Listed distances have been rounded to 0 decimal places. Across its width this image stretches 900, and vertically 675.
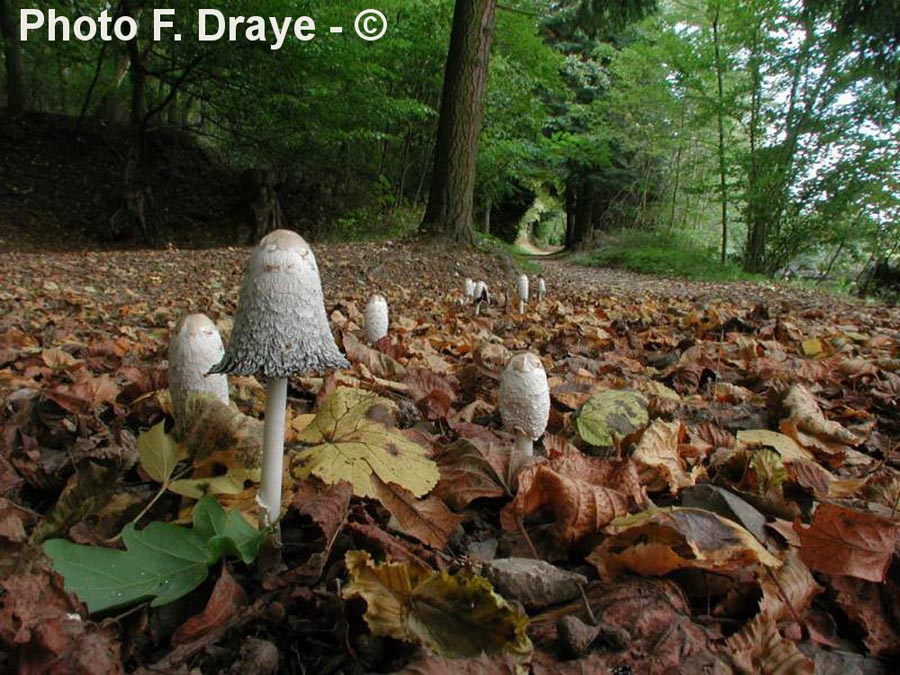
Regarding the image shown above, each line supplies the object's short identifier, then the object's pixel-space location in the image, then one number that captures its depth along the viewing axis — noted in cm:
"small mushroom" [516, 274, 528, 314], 160
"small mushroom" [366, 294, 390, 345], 90
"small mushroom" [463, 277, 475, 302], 166
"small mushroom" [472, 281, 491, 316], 164
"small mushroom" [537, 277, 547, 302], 187
